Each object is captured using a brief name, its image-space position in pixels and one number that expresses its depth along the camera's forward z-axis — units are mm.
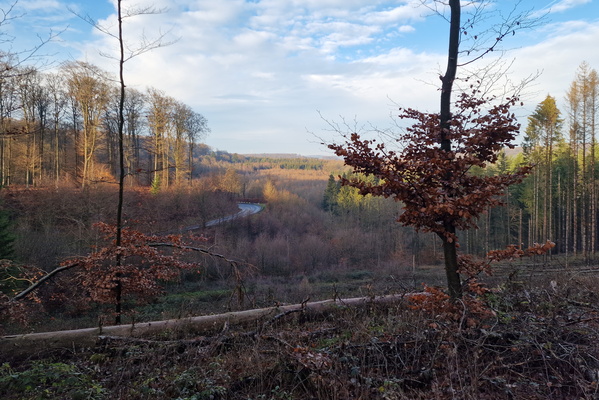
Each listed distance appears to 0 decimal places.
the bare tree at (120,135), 7784
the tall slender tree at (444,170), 4664
